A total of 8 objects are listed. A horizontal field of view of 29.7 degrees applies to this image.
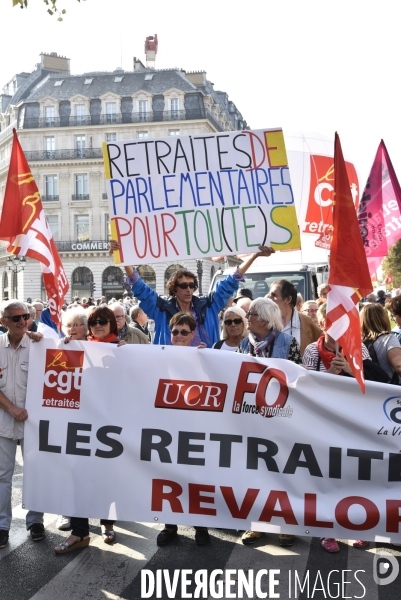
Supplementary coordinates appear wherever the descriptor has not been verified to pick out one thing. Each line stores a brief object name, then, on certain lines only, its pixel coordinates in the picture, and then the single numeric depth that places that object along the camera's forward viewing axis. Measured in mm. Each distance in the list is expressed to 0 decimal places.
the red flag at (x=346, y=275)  4879
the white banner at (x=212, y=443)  5008
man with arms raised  6336
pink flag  8953
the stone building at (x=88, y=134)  63438
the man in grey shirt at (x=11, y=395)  5684
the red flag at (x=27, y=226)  5863
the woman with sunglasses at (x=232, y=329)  6363
